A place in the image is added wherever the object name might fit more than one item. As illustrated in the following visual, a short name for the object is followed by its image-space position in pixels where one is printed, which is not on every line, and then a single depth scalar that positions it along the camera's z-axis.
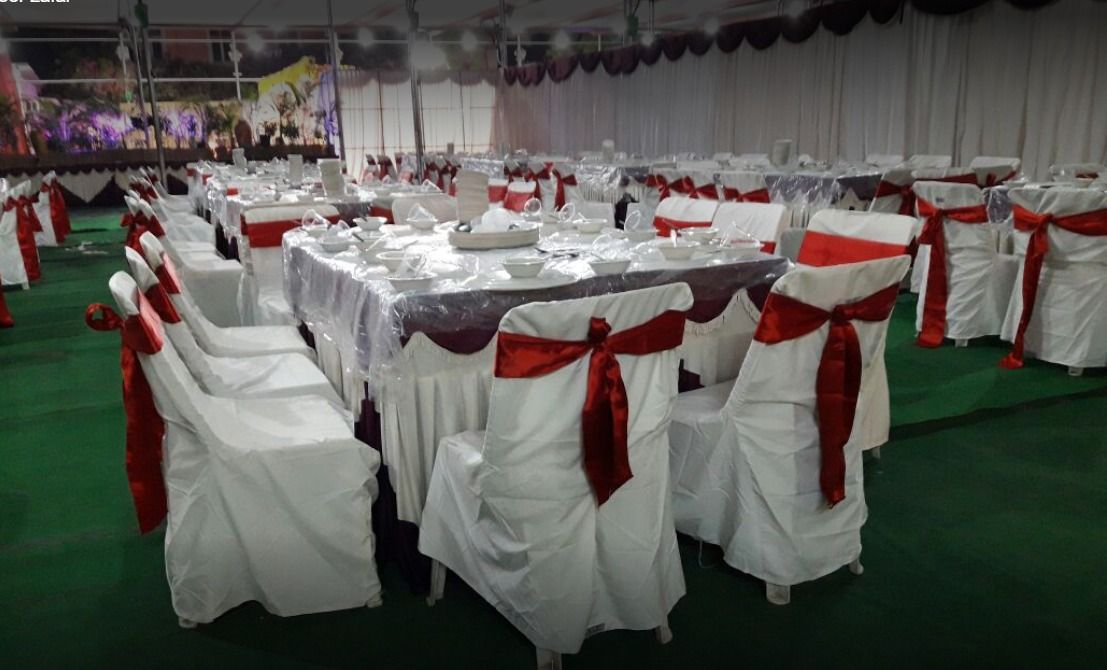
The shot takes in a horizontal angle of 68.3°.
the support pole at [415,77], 10.23
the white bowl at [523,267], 2.49
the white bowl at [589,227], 3.54
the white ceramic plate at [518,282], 2.38
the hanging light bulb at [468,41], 13.33
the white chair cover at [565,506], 1.82
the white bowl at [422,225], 3.83
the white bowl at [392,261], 2.64
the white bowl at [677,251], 2.84
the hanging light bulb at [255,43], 14.89
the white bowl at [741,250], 2.92
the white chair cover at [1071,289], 4.09
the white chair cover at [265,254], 4.47
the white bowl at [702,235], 3.15
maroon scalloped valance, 9.24
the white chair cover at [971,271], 4.64
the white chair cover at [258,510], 2.16
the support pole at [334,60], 12.73
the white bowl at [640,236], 3.34
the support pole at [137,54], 13.12
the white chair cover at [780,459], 2.13
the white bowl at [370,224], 3.75
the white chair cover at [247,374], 2.71
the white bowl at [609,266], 2.60
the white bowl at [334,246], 3.17
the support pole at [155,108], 11.92
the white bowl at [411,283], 2.37
